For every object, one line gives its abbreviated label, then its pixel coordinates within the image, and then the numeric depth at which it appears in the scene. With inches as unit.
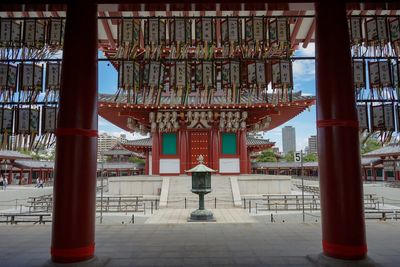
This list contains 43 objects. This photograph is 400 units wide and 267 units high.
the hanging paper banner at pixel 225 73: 273.6
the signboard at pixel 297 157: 526.0
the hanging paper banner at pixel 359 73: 265.7
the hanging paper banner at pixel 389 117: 262.2
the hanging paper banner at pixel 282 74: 275.1
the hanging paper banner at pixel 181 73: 272.2
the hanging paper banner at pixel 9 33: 261.9
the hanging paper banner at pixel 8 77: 257.8
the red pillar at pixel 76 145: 205.0
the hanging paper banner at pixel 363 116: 261.7
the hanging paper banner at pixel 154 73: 270.8
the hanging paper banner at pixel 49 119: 252.4
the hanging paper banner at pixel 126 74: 266.4
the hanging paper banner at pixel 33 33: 263.9
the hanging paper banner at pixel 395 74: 266.8
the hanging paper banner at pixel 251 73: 275.7
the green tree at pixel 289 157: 2607.8
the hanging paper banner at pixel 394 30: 264.8
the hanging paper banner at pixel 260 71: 274.5
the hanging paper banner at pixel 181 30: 271.1
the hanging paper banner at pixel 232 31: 271.4
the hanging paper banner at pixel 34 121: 255.9
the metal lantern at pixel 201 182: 476.1
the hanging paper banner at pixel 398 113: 262.1
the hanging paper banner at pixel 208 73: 271.7
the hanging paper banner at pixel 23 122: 254.5
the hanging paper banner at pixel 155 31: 269.6
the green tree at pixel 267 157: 2365.9
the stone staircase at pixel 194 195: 648.4
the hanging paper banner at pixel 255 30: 271.1
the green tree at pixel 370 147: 2119.3
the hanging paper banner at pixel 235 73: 272.8
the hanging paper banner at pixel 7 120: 253.4
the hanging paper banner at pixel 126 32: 272.5
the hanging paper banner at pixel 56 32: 263.3
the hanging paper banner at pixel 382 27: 266.1
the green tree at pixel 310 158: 2461.6
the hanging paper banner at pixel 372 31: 266.7
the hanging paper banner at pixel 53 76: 259.4
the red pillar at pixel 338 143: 209.3
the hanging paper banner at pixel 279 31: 275.3
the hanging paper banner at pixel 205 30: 272.6
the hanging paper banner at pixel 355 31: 267.6
